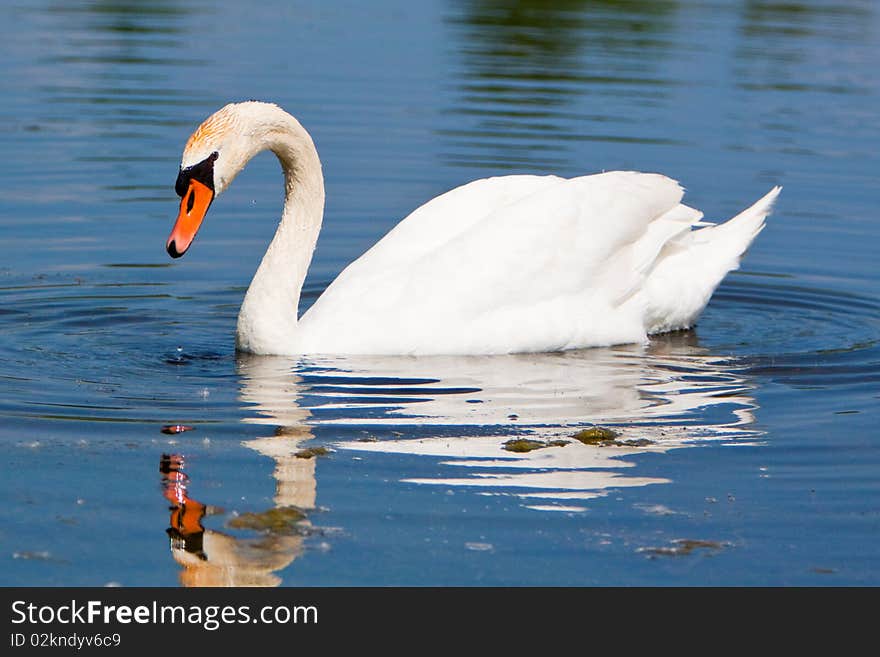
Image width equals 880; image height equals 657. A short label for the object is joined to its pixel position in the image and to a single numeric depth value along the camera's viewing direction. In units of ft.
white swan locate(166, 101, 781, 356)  62.69
